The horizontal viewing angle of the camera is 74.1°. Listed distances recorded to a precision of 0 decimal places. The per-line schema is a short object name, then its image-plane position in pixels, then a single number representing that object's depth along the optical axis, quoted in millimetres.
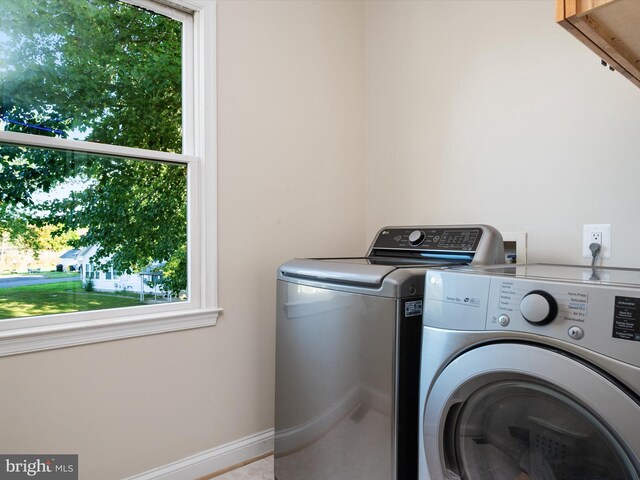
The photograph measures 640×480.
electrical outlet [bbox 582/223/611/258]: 1525
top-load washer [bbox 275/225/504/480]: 1236
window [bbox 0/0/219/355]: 1450
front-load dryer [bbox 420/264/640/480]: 799
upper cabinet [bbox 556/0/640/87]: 850
